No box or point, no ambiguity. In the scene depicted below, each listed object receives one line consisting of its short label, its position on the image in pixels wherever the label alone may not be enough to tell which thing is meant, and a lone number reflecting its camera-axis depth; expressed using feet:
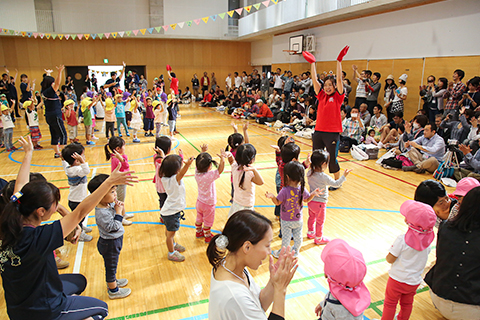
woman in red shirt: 16.62
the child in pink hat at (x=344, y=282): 5.44
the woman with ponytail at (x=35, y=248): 5.70
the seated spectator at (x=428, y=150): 21.52
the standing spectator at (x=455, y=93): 25.62
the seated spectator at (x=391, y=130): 28.43
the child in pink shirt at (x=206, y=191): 11.95
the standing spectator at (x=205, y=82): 69.97
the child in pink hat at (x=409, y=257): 7.53
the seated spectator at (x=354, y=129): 28.25
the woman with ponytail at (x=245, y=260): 4.83
